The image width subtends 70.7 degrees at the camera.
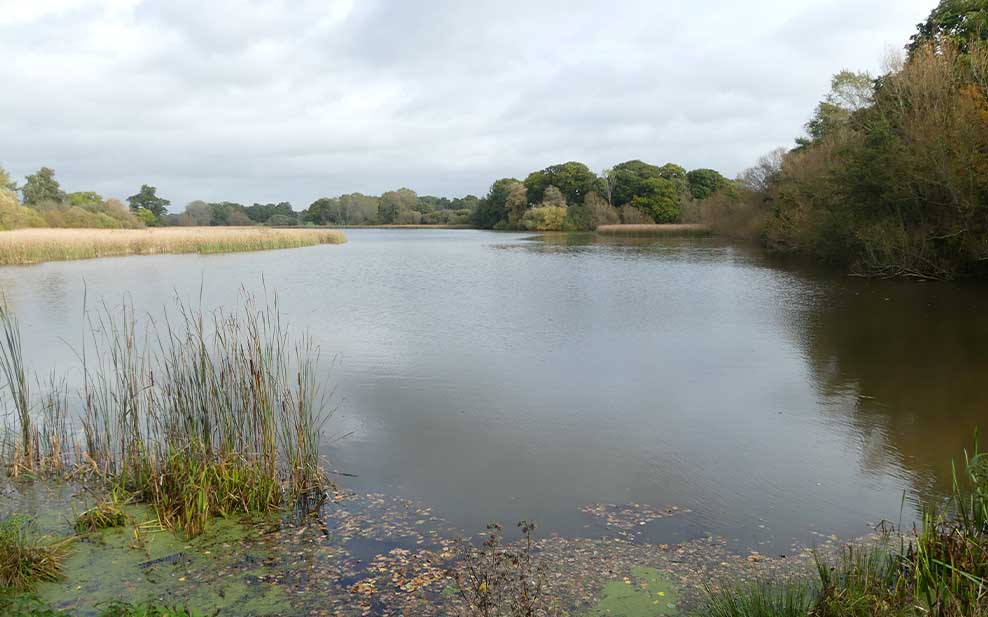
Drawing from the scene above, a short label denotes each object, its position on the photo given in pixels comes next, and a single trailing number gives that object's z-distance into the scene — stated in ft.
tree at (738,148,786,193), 126.62
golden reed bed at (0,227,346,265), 91.71
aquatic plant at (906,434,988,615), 9.59
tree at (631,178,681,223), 240.34
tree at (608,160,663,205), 252.42
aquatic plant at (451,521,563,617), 11.50
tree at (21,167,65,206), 217.97
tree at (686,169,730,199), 266.98
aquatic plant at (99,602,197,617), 9.91
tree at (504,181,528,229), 266.16
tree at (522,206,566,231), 236.63
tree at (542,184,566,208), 247.95
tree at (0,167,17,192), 146.46
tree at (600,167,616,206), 255.23
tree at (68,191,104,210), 237.27
